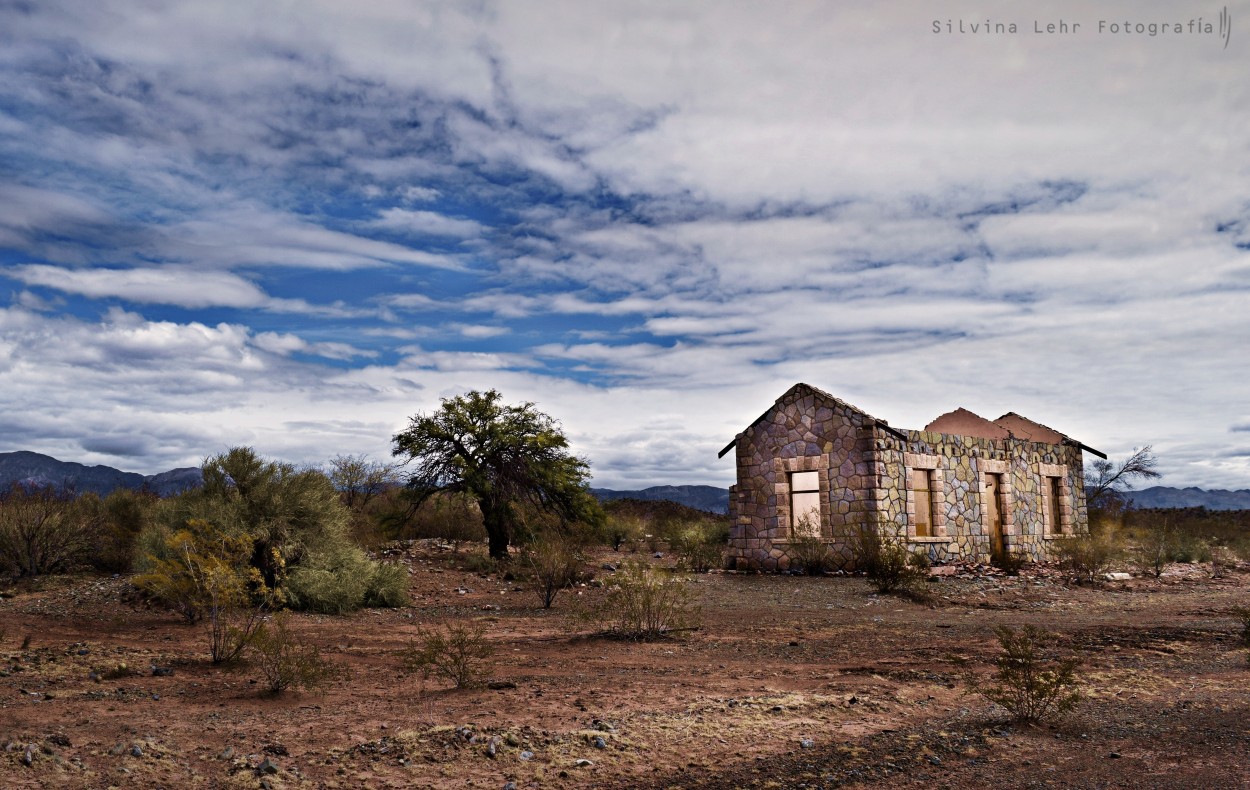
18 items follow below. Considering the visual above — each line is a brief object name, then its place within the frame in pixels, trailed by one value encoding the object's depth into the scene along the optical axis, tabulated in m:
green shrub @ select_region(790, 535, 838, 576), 21.80
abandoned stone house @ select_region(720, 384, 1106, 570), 21.94
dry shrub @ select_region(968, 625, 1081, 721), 7.24
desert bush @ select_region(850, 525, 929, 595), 17.45
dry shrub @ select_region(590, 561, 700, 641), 11.72
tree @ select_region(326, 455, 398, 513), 32.97
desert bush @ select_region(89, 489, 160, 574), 18.72
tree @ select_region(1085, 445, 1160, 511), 37.03
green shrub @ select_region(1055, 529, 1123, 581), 20.74
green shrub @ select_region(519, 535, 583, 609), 16.09
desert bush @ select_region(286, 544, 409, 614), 14.30
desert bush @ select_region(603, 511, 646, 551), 31.92
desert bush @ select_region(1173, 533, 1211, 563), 27.06
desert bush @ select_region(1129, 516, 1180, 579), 23.03
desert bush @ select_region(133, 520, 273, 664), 9.55
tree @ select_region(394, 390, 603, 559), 23.70
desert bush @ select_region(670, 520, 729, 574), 24.47
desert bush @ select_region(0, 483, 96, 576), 17.06
